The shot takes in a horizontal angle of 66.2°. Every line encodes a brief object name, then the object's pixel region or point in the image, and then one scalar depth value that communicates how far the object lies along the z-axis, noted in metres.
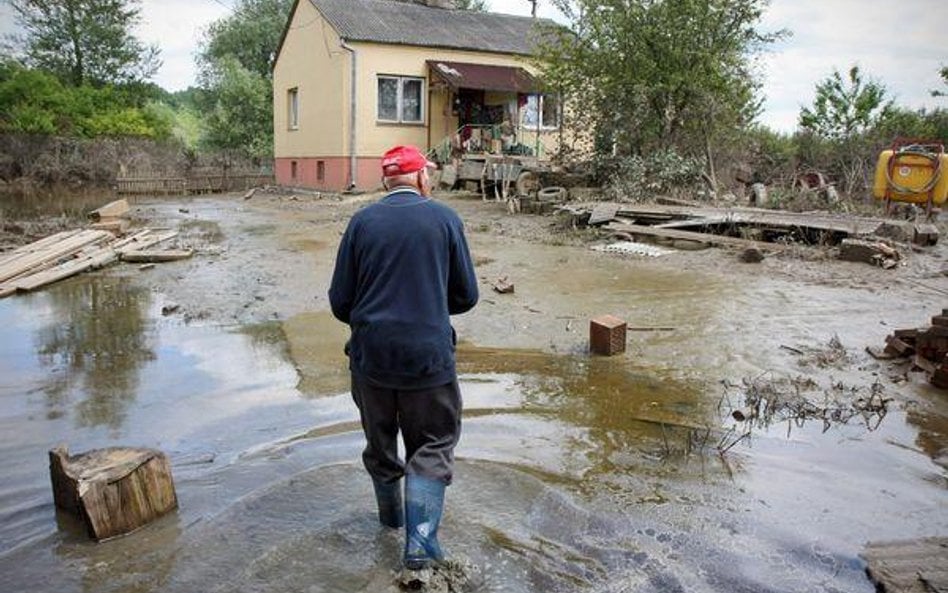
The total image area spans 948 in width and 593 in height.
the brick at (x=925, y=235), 11.43
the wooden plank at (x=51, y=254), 9.64
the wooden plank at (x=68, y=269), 9.16
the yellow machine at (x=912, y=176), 12.66
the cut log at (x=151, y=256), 11.05
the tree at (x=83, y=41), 33.09
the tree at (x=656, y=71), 15.56
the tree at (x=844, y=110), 20.72
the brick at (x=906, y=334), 6.14
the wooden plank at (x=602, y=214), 13.52
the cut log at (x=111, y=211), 13.74
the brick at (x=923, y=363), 5.82
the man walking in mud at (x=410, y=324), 3.04
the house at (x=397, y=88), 23.52
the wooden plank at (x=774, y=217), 11.59
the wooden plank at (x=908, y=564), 3.04
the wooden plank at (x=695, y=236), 11.49
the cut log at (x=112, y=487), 3.40
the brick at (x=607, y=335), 6.39
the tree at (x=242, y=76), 36.94
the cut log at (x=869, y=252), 10.27
